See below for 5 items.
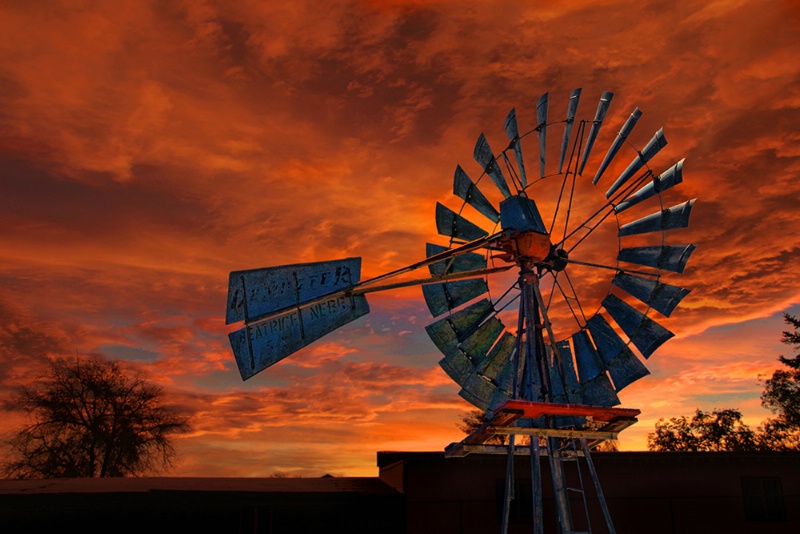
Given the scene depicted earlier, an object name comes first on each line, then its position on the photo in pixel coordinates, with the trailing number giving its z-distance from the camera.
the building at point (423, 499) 15.66
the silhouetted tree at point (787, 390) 38.62
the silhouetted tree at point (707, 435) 41.06
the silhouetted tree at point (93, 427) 31.31
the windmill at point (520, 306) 9.98
